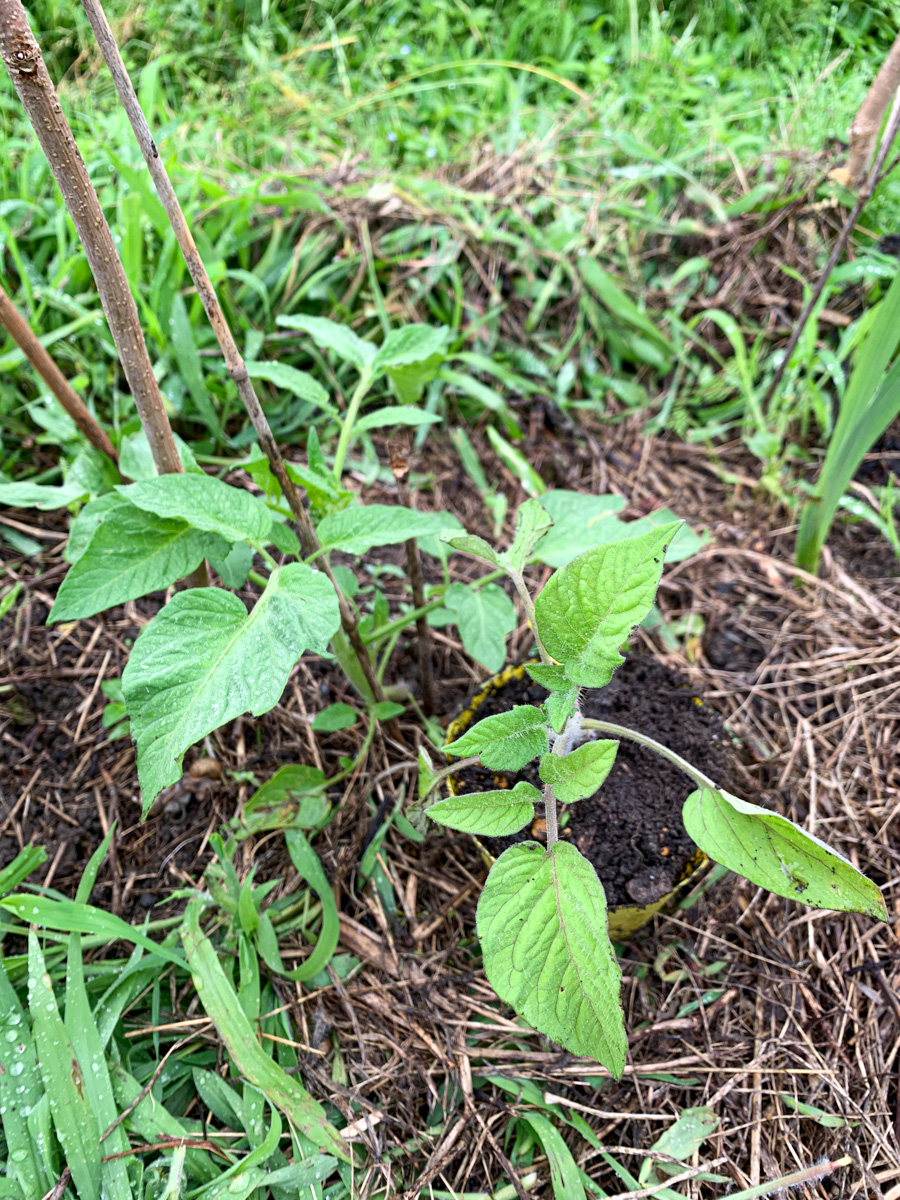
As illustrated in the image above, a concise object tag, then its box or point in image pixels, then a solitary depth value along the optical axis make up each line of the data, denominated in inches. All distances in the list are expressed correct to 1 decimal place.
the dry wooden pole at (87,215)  13.6
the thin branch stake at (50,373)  18.3
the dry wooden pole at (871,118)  24.2
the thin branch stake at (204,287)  13.6
